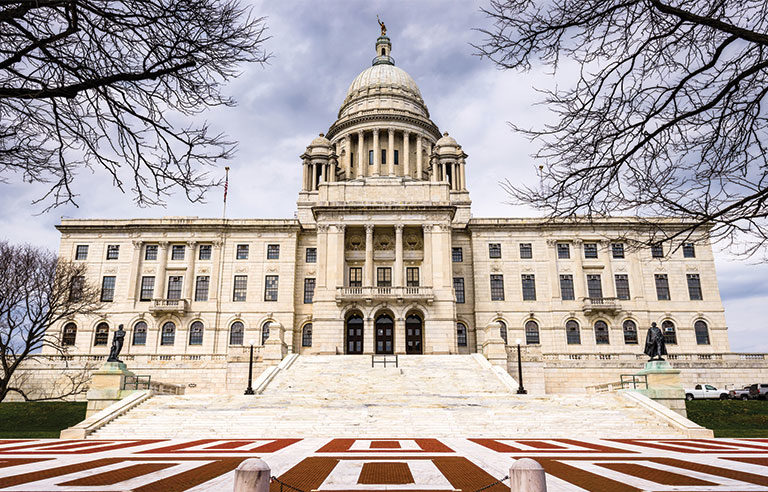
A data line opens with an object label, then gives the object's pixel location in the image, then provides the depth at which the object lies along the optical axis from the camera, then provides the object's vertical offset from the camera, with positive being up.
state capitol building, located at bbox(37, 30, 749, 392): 44.97 +7.76
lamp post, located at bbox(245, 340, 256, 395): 25.95 -0.85
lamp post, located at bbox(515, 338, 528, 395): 26.41 -1.01
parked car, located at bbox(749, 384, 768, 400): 32.73 -1.39
